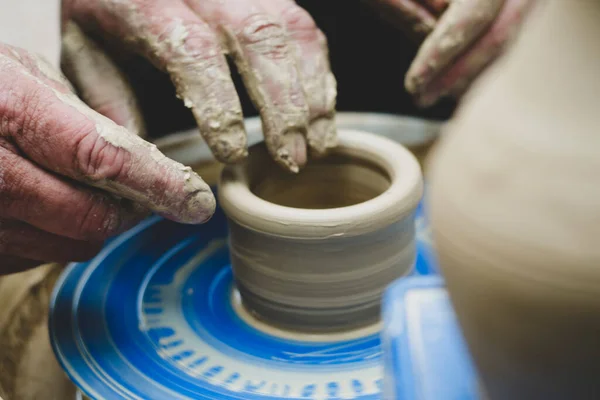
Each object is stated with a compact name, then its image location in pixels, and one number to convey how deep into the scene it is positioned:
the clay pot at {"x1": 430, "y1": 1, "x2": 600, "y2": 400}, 0.35
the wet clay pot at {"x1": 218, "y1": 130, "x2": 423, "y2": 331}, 0.46
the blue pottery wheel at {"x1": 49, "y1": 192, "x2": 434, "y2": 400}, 0.47
